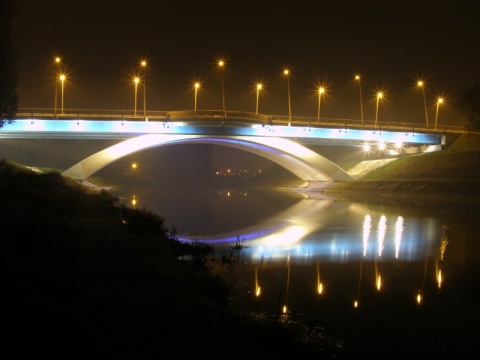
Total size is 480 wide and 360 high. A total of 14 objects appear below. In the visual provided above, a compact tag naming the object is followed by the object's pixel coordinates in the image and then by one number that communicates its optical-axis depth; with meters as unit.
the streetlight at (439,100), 79.69
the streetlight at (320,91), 69.69
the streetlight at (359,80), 69.06
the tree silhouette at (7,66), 27.53
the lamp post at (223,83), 62.12
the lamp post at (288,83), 63.23
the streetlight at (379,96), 74.38
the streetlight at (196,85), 64.25
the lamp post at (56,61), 56.53
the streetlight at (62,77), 57.20
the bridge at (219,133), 52.50
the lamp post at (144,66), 60.66
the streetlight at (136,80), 62.07
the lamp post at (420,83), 73.56
